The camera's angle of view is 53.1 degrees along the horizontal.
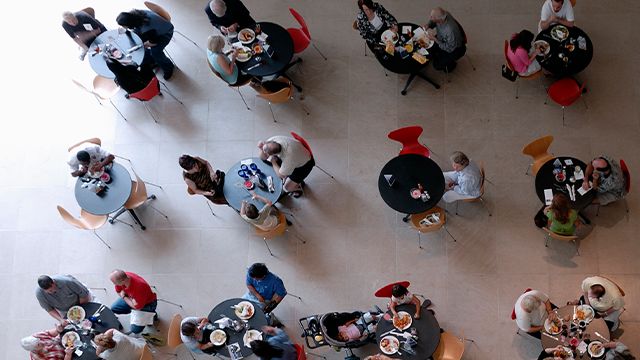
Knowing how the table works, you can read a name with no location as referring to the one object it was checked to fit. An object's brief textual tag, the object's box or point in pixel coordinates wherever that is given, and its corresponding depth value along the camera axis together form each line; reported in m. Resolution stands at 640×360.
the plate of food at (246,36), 9.33
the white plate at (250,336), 7.76
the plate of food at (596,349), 7.29
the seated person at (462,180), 8.12
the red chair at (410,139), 8.68
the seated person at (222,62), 8.82
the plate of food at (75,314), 8.07
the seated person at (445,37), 8.98
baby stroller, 7.93
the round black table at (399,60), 9.12
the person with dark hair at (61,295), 8.02
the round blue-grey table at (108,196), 8.60
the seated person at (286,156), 8.25
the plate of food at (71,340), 7.91
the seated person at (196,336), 7.63
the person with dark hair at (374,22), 9.09
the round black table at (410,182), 8.21
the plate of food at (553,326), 7.55
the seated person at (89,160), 8.59
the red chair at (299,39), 9.39
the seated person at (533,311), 7.52
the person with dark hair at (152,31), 9.46
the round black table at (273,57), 9.16
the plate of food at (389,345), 7.61
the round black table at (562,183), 8.16
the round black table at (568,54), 8.88
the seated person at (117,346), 7.55
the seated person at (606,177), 8.00
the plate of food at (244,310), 7.89
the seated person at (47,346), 7.77
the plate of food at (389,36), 9.16
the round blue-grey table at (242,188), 8.39
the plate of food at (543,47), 8.95
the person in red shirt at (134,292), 7.89
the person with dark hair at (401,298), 7.62
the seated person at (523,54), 8.83
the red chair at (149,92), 9.26
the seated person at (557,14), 9.00
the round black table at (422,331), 7.57
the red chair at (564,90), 9.00
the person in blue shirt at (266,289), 7.94
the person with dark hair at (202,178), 8.29
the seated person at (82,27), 9.34
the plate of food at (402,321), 7.69
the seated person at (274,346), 7.23
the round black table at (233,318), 7.80
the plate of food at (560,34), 8.98
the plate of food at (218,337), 7.81
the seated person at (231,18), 9.35
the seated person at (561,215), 7.70
